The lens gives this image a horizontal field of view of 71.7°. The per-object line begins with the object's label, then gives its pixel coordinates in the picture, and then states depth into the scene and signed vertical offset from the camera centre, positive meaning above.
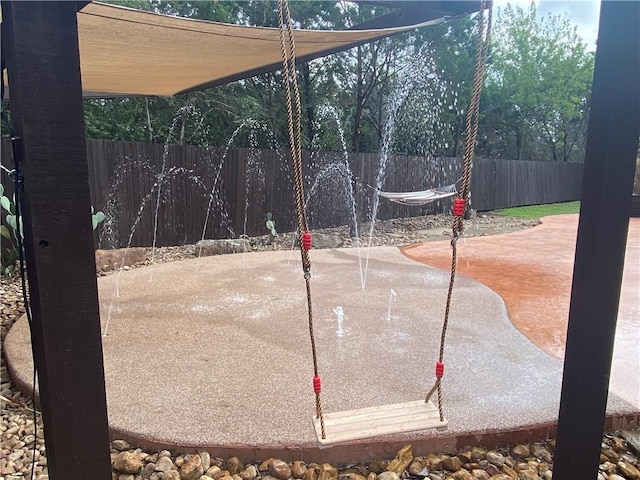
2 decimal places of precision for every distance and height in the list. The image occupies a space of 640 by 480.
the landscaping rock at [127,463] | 1.48 -1.01
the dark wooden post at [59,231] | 0.85 -0.14
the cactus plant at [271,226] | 6.23 -0.92
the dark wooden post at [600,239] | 0.95 -0.16
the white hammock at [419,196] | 6.28 -0.46
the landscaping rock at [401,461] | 1.51 -1.02
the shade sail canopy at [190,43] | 2.28 +0.72
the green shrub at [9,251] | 3.92 -0.82
